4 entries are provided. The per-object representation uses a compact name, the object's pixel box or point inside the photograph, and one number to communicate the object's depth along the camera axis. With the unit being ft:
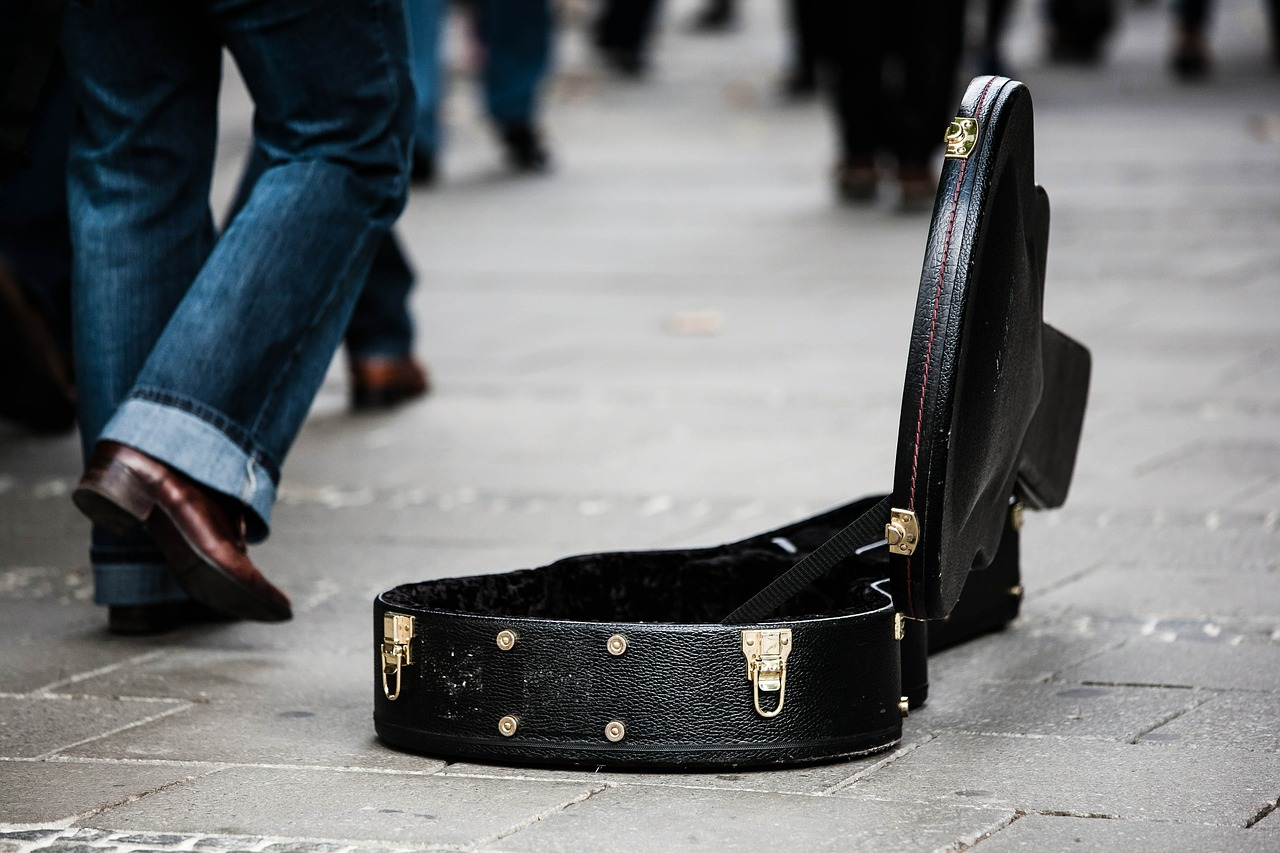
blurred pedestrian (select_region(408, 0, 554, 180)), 59.98
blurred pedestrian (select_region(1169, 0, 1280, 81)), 80.84
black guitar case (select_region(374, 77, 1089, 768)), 14.74
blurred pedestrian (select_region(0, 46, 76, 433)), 27.66
